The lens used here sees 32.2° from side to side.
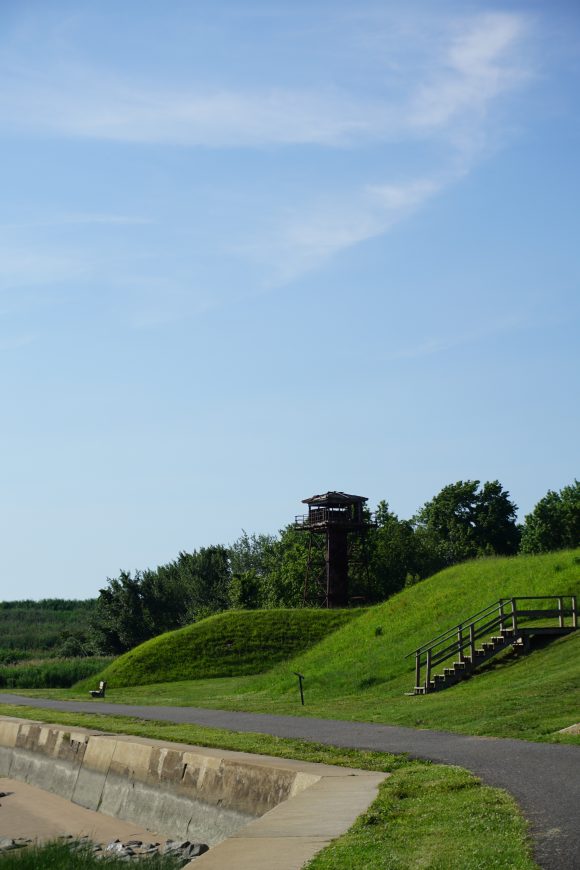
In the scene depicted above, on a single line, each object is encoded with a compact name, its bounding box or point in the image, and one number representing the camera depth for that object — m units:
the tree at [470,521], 112.69
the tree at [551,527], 102.94
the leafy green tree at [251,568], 89.56
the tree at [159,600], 103.62
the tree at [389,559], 95.00
